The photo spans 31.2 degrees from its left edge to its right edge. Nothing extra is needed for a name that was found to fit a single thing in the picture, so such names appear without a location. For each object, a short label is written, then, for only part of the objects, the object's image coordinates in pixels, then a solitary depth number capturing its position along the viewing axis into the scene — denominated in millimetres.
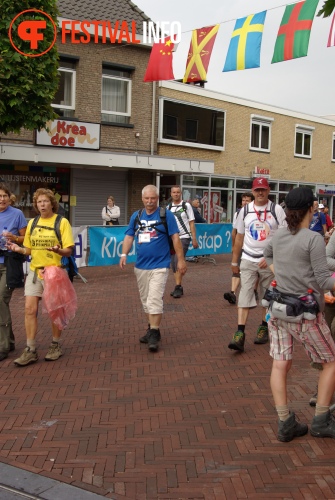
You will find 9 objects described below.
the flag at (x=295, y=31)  10852
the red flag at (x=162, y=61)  13414
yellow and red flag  12508
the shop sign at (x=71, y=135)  17734
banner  12812
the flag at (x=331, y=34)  10023
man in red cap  6574
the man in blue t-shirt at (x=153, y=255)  6801
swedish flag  11633
